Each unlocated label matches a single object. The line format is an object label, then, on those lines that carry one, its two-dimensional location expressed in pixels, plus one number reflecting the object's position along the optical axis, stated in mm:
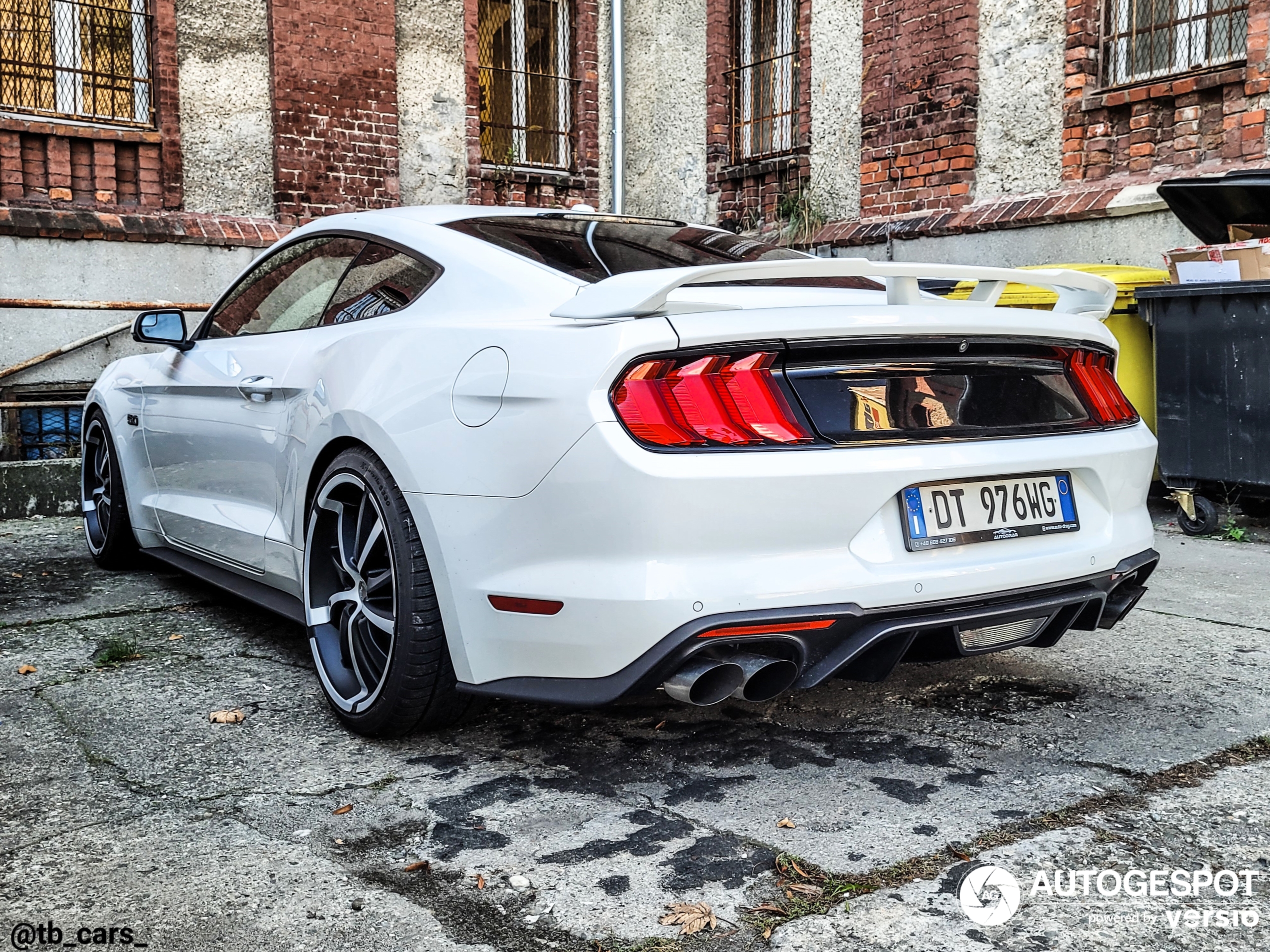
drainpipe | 12359
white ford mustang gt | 2414
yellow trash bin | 6668
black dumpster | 5844
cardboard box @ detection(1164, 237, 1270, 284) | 5809
